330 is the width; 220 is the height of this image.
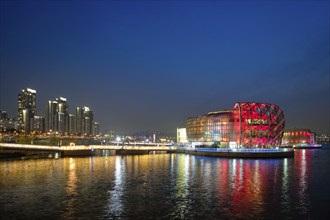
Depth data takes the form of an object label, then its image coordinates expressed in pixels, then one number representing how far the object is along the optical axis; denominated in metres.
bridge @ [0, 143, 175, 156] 100.31
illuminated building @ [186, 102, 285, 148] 156.50
